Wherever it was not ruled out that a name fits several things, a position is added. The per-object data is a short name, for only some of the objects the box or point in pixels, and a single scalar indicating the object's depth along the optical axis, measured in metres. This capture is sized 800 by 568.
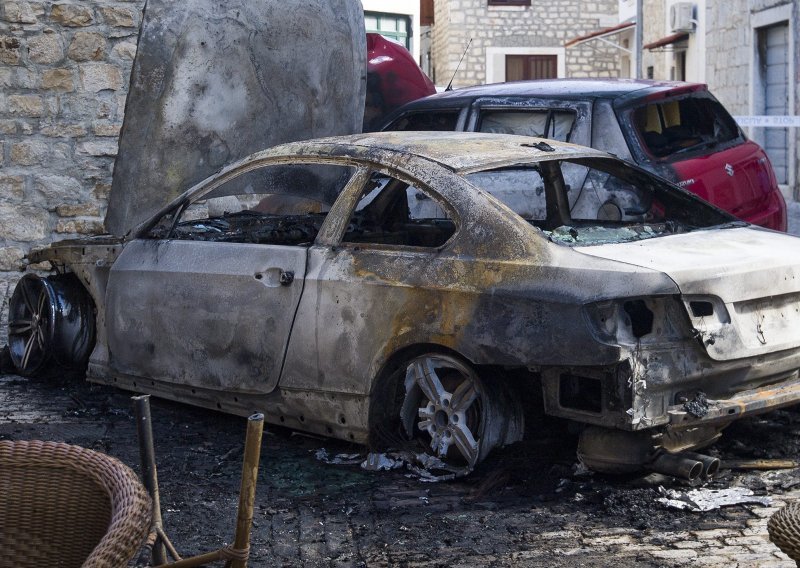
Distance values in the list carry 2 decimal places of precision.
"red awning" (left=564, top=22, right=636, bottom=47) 33.28
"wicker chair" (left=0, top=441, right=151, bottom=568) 2.98
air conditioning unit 25.59
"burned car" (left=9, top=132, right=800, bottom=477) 5.16
